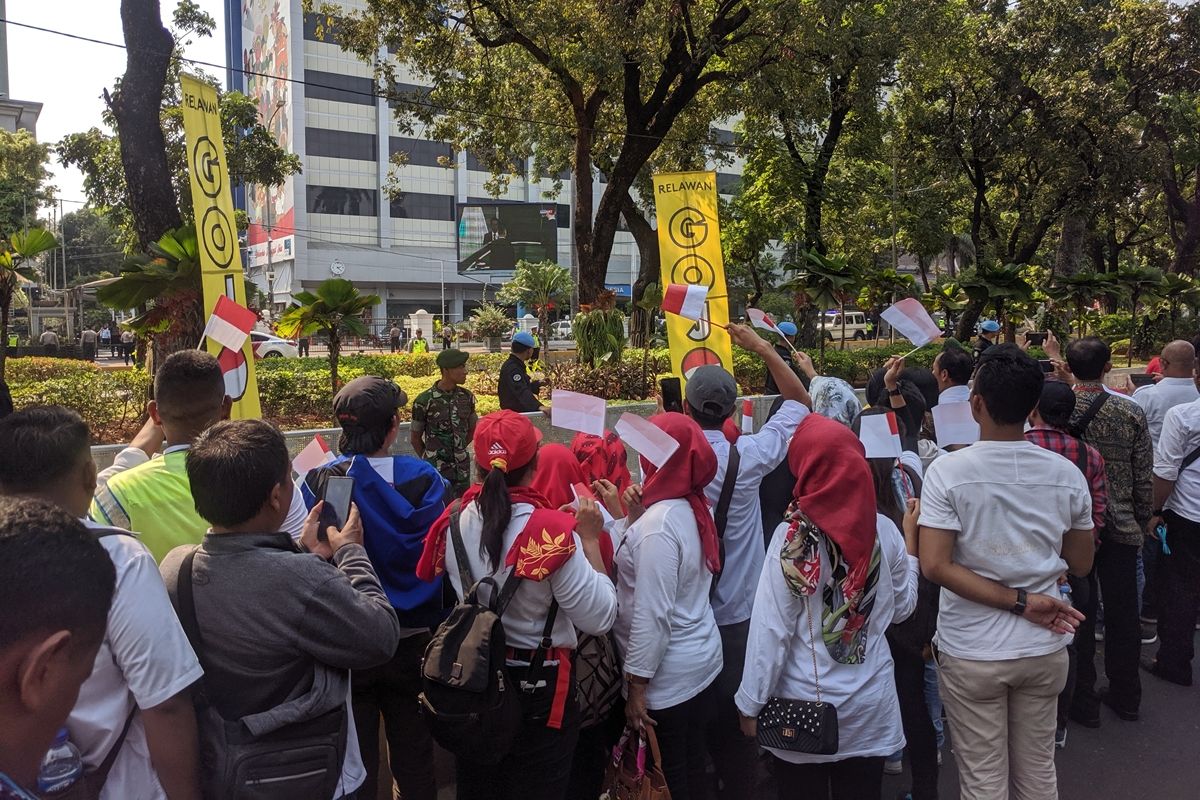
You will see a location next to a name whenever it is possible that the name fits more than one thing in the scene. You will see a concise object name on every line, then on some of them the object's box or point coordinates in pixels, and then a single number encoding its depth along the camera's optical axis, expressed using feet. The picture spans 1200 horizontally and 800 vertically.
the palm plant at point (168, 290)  24.95
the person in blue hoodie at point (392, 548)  9.18
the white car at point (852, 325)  142.41
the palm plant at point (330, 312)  30.53
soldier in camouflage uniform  19.80
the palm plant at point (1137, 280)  52.70
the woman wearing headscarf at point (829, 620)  7.87
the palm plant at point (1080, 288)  51.21
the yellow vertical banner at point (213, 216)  17.39
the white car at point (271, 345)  93.49
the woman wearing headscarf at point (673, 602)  8.45
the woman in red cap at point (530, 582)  7.54
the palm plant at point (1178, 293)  57.11
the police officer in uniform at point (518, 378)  21.83
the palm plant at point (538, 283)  77.05
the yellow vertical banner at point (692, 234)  20.83
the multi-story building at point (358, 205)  146.51
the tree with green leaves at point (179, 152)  62.64
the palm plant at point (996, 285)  46.91
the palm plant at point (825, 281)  40.16
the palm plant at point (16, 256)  40.91
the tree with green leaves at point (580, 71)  41.24
